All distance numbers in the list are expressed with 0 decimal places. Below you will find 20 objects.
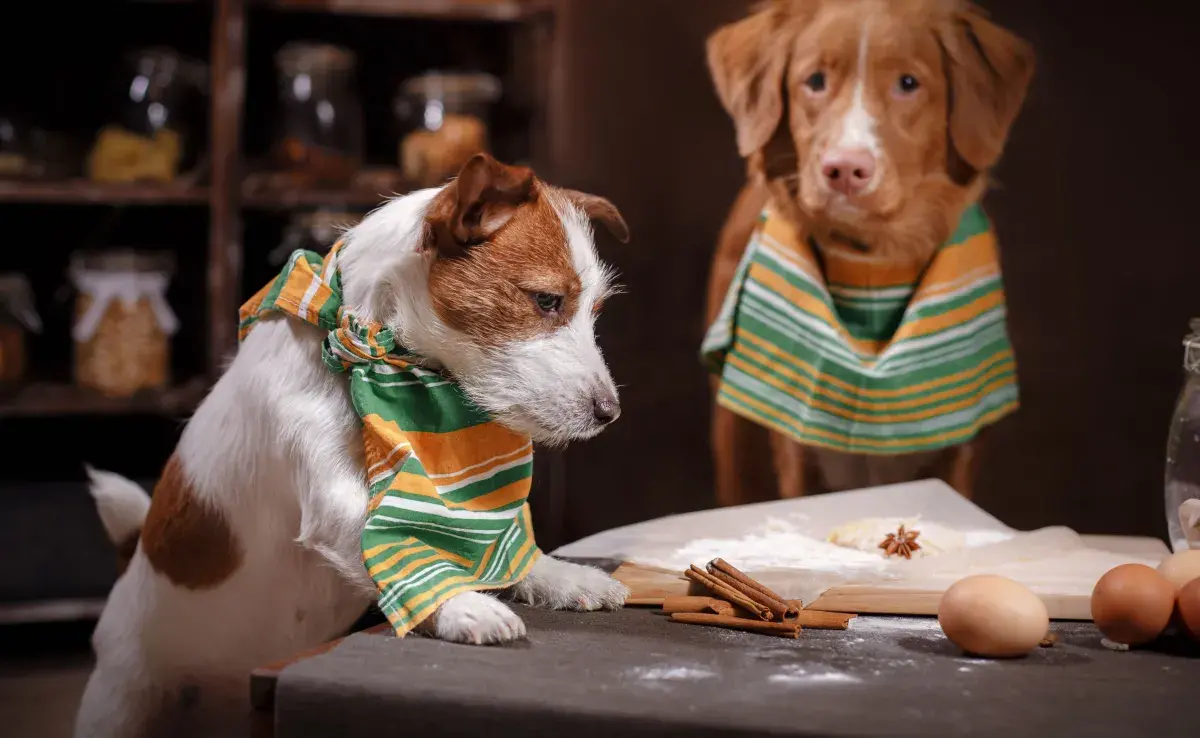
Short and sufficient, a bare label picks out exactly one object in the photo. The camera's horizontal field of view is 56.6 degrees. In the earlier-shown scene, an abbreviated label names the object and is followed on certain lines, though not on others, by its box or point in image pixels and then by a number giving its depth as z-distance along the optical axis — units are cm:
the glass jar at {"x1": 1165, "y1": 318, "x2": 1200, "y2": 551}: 143
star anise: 150
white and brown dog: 111
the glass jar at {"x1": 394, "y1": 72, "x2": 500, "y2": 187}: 229
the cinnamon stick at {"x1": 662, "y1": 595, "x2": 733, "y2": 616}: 122
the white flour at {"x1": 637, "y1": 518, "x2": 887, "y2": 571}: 147
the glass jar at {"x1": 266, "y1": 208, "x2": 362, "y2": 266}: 225
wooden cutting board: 123
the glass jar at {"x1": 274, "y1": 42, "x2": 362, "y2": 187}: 232
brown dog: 189
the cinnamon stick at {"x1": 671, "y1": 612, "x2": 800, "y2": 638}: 114
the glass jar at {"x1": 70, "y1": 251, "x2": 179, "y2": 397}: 232
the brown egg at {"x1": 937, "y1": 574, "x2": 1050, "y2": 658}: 103
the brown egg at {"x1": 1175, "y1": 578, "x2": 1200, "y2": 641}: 107
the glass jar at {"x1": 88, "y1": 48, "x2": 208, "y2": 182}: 237
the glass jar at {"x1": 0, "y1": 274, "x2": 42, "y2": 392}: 236
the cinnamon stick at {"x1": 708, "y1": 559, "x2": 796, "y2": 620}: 117
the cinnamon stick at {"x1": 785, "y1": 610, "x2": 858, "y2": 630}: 118
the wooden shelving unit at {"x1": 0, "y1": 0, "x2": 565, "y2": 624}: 226
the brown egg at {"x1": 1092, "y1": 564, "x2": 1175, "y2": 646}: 108
